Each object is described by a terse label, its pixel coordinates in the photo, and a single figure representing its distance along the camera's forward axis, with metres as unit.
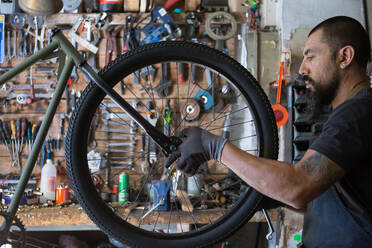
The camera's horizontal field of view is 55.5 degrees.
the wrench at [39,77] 2.55
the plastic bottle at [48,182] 2.38
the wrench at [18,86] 2.53
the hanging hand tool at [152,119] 2.43
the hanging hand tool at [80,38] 2.50
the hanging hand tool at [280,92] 2.28
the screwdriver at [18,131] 2.48
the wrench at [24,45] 2.52
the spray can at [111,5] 2.46
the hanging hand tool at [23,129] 2.47
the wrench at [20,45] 2.53
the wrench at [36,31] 2.50
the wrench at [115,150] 2.45
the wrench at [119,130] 2.48
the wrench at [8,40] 2.52
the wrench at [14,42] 2.53
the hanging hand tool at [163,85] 2.47
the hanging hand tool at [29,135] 2.47
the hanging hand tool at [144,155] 2.46
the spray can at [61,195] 2.33
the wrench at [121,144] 2.49
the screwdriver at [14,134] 2.49
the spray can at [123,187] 2.27
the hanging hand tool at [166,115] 2.42
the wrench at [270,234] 1.17
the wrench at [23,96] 2.52
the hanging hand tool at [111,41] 2.49
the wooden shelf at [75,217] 2.03
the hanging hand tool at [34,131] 2.46
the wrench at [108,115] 2.47
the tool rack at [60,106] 2.51
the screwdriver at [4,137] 2.47
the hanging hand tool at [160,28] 2.39
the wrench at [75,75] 2.51
